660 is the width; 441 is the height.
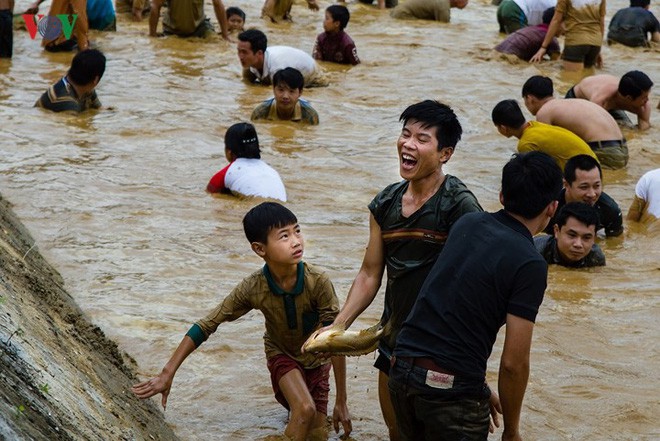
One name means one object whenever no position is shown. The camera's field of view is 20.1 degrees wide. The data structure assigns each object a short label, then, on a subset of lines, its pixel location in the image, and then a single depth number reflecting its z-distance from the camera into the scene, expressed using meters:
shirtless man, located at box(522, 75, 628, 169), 16.28
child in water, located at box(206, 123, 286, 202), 14.20
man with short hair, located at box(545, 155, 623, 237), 13.26
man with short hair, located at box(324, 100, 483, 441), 6.75
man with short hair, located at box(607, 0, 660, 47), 26.04
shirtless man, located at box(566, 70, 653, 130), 17.87
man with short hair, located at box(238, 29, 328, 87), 20.39
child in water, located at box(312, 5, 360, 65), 23.08
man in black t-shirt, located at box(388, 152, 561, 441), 5.87
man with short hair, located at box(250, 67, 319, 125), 17.71
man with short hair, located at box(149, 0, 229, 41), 24.20
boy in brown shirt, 7.61
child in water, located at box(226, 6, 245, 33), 25.71
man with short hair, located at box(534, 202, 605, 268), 12.36
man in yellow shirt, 14.83
